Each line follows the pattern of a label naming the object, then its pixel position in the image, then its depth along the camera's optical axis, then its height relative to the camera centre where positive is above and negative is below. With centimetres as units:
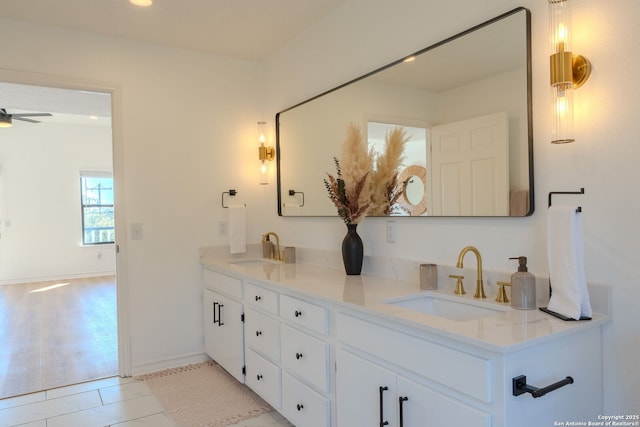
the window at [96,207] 785 +14
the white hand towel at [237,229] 347 -14
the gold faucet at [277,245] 341 -28
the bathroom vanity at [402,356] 122 -53
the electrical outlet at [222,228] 354 -13
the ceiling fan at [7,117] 553 +132
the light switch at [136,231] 318 -13
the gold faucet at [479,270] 179 -27
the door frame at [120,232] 312 -14
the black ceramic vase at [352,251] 243 -24
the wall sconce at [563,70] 146 +48
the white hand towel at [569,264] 137 -19
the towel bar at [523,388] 117 -51
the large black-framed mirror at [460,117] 170 +44
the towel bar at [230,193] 355 +16
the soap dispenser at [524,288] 154 -30
